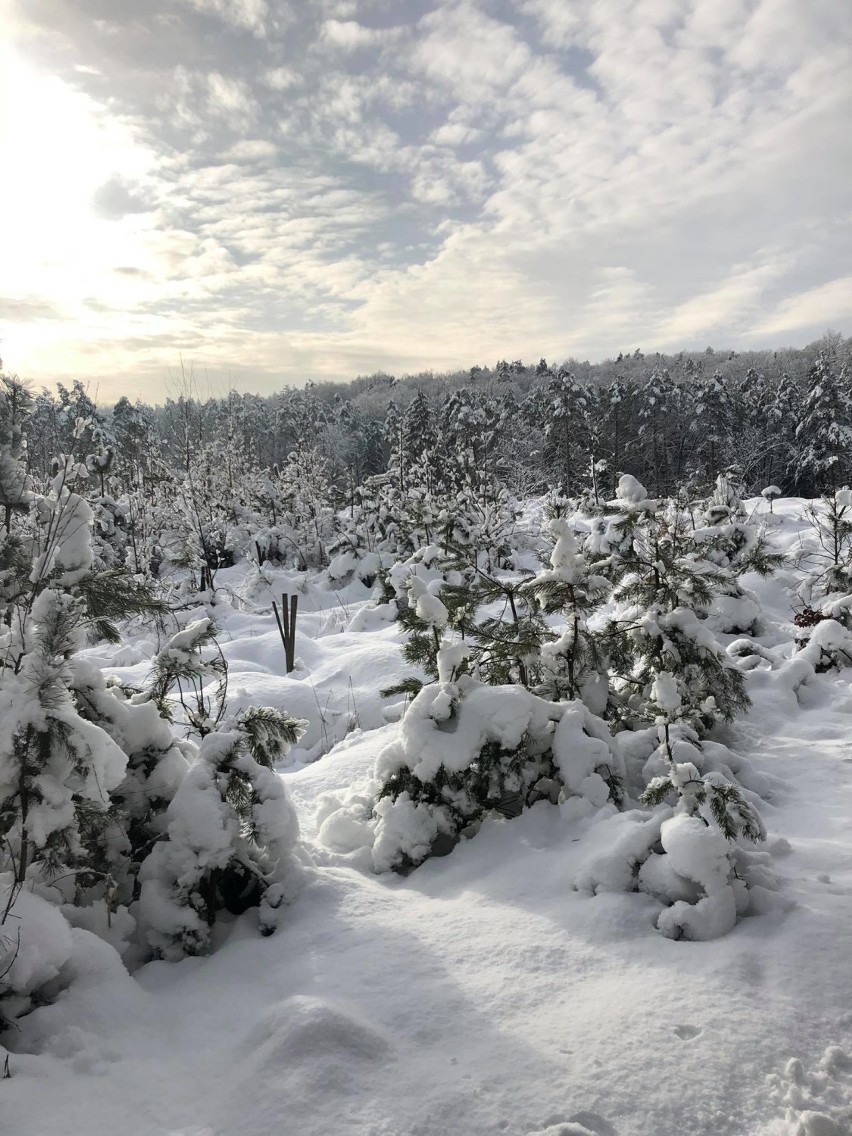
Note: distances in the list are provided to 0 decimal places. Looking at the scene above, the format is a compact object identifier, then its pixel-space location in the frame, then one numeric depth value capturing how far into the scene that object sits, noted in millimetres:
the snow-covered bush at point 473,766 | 3121
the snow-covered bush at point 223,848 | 2541
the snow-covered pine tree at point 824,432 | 33469
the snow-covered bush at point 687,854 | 2266
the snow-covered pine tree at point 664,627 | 3389
